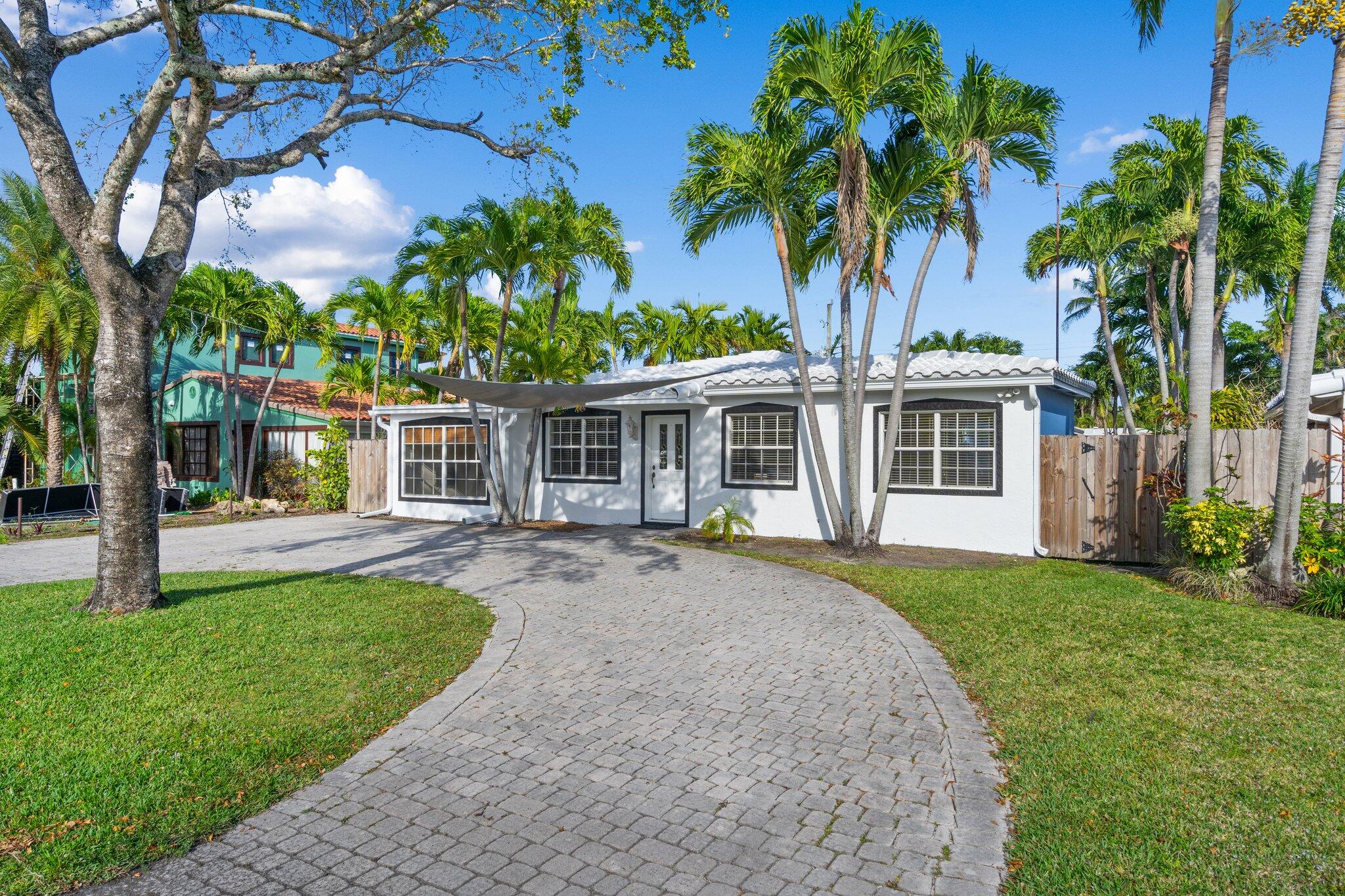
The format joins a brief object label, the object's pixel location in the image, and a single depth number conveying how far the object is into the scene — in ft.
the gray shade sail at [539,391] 38.78
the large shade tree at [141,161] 21.12
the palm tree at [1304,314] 23.47
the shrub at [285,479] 62.80
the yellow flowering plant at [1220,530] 25.93
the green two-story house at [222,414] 66.74
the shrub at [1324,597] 23.17
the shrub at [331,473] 59.72
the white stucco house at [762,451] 36.32
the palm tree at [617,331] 89.76
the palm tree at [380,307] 61.52
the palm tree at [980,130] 32.17
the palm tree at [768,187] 33.76
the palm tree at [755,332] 86.96
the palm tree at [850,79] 31.37
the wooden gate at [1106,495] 32.65
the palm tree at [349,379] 67.46
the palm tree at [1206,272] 26.58
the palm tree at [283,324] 58.54
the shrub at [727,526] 41.01
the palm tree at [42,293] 55.06
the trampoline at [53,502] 45.21
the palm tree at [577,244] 43.16
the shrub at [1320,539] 24.18
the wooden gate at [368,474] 57.47
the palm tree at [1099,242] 61.62
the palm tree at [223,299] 57.06
